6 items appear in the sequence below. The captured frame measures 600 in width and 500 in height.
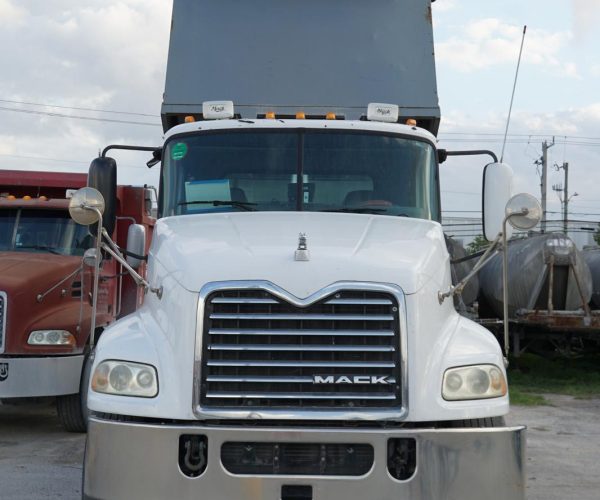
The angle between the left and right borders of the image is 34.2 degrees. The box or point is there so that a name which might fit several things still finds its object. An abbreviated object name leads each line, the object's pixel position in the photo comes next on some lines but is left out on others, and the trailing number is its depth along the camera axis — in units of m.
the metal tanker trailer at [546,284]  15.65
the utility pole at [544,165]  56.16
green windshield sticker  6.81
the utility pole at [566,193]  69.75
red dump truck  9.09
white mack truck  4.66
